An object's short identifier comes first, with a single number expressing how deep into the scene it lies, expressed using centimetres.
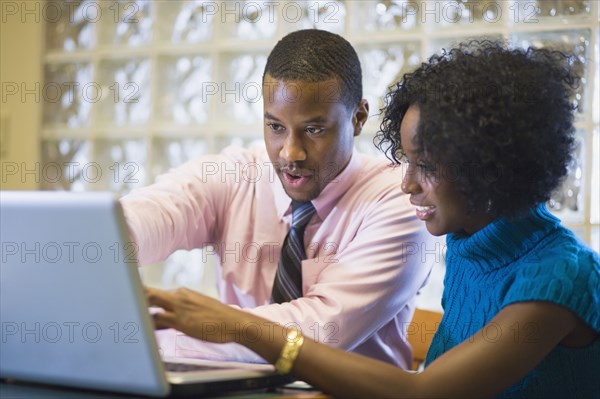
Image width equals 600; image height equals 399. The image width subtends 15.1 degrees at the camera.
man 375
